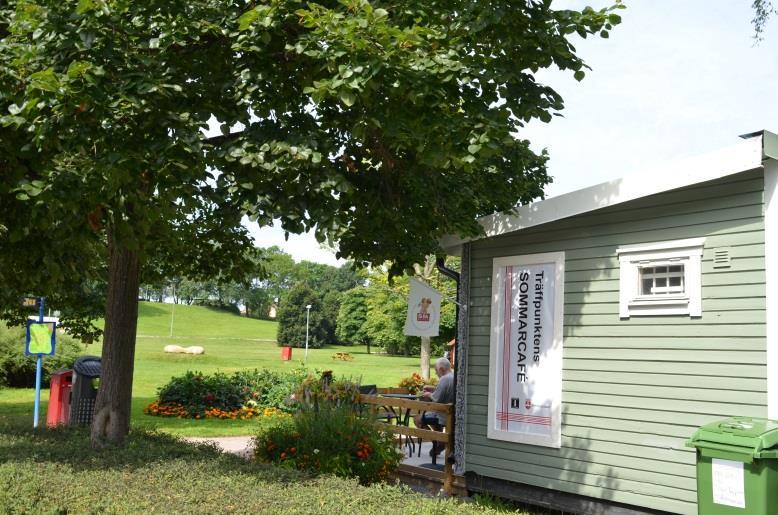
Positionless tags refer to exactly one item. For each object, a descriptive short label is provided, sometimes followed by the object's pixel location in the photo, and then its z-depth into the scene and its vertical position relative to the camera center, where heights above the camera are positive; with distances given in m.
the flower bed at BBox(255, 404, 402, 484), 8.55 -1.32
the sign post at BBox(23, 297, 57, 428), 13.21 -0.33
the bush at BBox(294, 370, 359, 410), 10.09 -0.88
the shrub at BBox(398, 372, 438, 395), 18.92 -1.24
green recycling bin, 5.32 -0.85
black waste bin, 12.16 -1.14
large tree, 6.51 +2.14
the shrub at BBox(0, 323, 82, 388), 24.80 -1.35
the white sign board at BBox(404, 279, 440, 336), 9.71 +0.32
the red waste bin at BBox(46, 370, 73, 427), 13.63 -1.35
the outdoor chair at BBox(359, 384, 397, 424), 13.78 -1.01
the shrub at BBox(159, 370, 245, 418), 19.11 -1.68
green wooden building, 6.82 +0.12
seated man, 10.47 -0.82
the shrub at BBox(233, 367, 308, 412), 19.94 -1.49
